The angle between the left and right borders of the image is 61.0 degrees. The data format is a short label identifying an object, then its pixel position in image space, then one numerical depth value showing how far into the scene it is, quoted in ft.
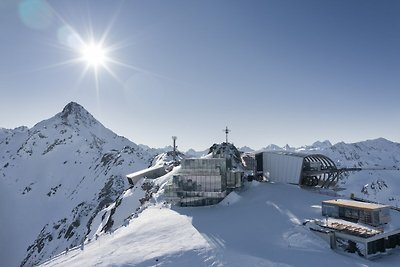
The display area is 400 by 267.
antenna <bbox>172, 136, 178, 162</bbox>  320.87
